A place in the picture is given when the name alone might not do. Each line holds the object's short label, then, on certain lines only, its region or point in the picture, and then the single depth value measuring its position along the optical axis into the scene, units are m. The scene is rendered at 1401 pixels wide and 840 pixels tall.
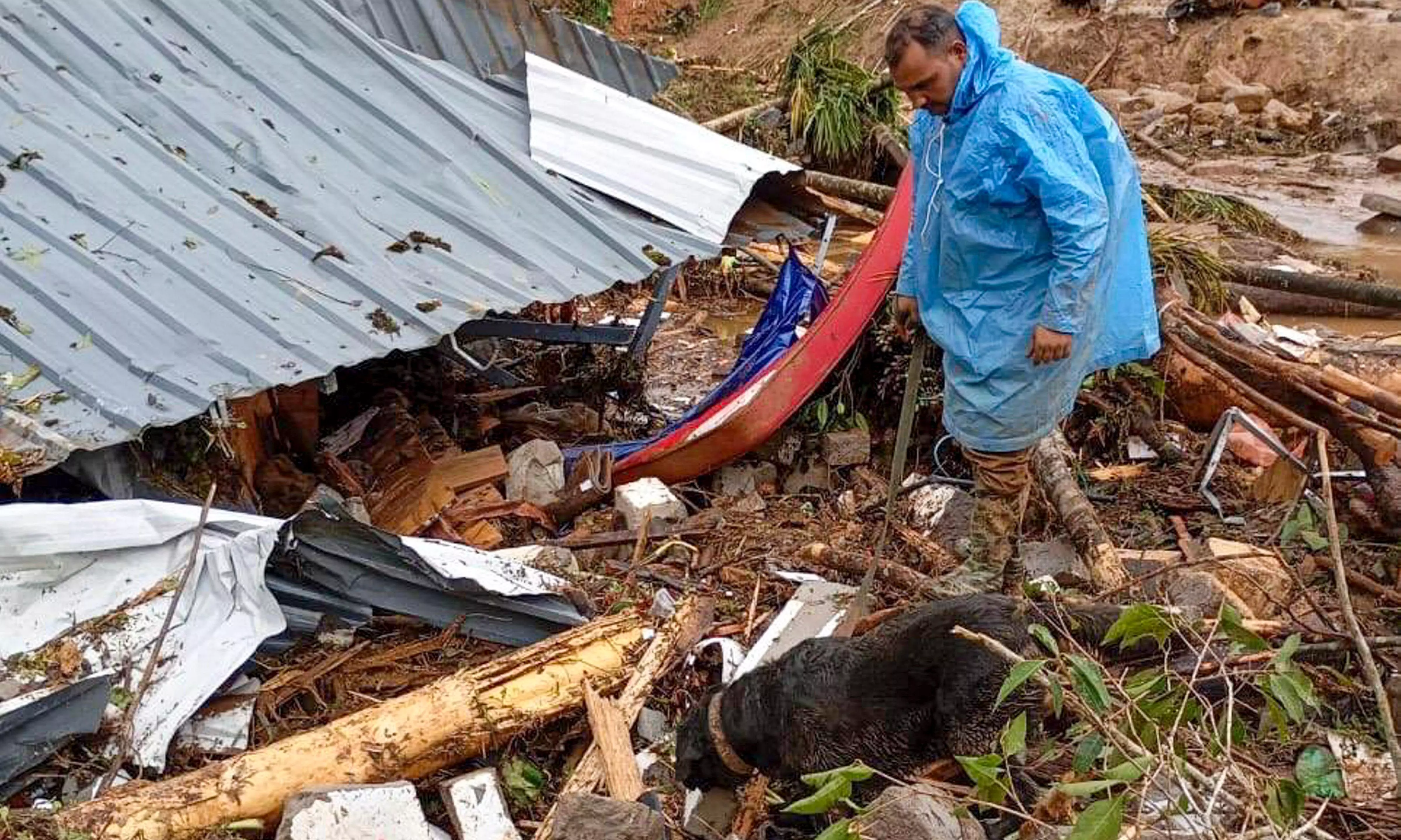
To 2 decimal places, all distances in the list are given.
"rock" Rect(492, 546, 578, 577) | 5.04
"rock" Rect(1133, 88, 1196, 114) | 17.19
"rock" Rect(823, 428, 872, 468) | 6.39
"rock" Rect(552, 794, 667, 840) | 3.42
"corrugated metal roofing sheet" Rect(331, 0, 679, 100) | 7.11
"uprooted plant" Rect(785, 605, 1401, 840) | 2.16
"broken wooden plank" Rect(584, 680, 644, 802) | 3.88
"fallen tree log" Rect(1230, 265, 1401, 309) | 9.15
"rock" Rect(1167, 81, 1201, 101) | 17.72
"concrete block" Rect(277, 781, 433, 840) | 3.39
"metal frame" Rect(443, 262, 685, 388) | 6.63
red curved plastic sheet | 6.07
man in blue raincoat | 3.99
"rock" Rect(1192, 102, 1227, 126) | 16.84
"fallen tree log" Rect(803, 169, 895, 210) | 11.79
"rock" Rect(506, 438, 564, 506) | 6.19
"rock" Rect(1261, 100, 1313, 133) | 16.61
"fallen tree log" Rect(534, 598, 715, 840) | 3.92
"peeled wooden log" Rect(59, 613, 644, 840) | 3.42
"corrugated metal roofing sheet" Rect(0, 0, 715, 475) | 4.19
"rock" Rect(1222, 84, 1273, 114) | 16.94
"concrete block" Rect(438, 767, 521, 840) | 3.68
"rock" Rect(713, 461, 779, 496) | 6.34
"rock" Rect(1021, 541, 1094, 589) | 5.32
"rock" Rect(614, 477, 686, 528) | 5.69
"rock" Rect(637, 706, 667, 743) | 4.26
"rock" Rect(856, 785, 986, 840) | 2.85
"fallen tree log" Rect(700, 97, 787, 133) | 14.16
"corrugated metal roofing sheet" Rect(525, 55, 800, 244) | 6.28
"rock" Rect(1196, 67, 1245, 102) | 17.45
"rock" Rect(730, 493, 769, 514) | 5.96
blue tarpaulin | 6.71
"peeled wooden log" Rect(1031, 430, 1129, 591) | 4.99
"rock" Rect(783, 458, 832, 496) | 6.40
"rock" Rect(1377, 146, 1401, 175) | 15.03
